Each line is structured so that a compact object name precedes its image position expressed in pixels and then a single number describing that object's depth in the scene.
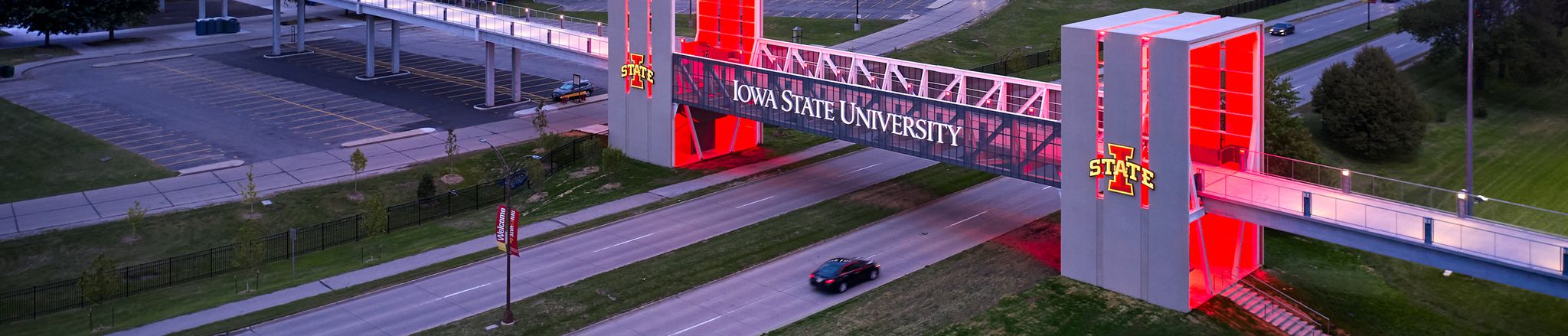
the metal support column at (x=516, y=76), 98.24
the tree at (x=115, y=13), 122.56
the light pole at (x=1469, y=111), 49.78
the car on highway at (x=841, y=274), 56.72
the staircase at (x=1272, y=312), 53.47
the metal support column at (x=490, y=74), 98.12
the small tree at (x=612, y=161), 76.94
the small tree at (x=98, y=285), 54.34
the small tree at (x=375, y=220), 63.97
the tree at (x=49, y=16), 119.06
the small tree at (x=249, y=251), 58.09
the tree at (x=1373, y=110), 80.69
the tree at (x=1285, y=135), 68.62
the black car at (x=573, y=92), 100.06
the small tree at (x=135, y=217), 66.12
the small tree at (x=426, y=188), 73.88
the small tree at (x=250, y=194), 70.06
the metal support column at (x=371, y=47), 110.12
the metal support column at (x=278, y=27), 121.50
